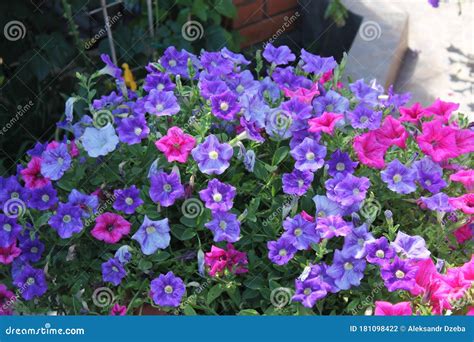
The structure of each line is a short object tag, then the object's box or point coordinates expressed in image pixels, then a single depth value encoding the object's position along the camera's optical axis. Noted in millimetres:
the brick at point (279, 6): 3551
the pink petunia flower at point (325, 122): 1980
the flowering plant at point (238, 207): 1875
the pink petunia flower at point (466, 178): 1971
